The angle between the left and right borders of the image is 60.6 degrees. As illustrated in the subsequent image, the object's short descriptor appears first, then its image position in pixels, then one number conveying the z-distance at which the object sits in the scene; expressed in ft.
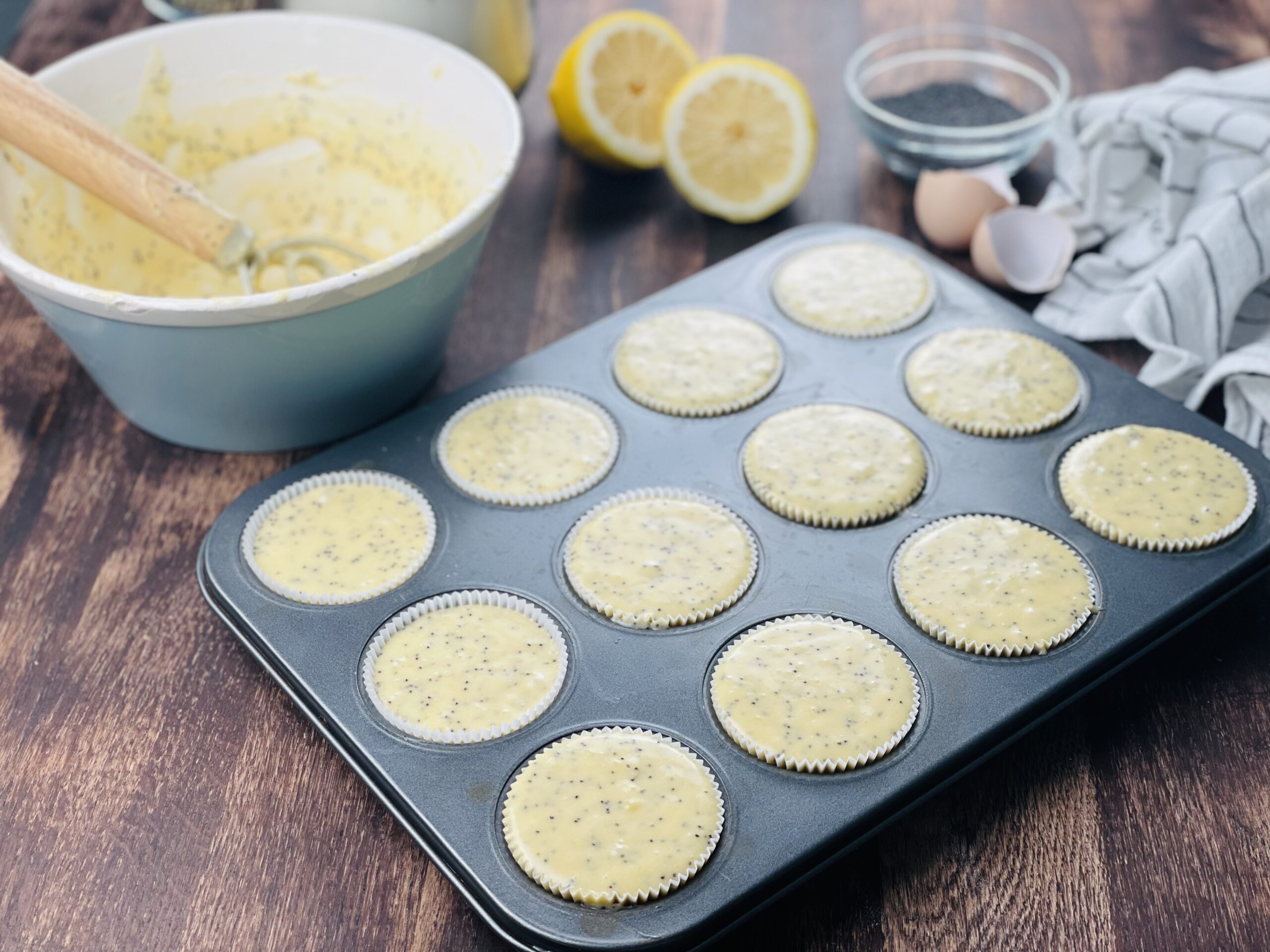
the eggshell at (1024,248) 1.79
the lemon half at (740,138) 1.86
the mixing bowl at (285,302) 1.33
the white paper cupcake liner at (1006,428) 1.48
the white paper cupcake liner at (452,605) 1.14
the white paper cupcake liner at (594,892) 1.00
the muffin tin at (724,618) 1.05
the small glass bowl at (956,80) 1.93
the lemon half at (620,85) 1.93
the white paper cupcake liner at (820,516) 1.37
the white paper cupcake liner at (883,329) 1.62
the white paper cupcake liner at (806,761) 1.11
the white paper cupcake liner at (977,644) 1.22
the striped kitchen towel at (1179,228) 1.61
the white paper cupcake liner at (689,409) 1.51
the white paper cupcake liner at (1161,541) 1.32
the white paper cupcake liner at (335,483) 1.28
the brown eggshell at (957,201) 1.82
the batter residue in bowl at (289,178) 1.72
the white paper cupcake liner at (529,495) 1.40
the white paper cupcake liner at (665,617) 1.26
